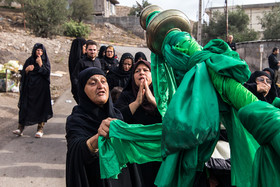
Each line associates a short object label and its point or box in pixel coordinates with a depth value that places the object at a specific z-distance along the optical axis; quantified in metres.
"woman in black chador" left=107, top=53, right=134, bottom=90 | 5.50
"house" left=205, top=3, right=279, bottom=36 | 46.34
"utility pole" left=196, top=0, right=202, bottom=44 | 20.59
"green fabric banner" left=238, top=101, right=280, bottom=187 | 1.02
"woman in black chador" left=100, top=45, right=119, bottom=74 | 7.09
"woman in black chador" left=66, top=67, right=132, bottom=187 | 1.98
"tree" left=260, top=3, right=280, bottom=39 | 31.80
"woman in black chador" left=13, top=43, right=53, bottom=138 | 5.97
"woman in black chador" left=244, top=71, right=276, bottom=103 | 3.74
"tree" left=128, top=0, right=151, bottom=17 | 51.56
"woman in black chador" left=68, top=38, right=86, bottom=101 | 6.32
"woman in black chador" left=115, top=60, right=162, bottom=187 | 2.55
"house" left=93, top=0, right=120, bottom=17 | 50.88
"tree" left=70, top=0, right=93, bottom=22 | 40.44
